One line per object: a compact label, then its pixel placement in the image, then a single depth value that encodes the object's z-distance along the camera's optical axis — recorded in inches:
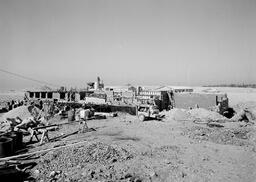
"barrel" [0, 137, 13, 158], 357.1
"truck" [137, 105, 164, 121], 733.9
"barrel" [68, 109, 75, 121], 727.6
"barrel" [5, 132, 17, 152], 406.0
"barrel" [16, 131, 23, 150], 426.0
